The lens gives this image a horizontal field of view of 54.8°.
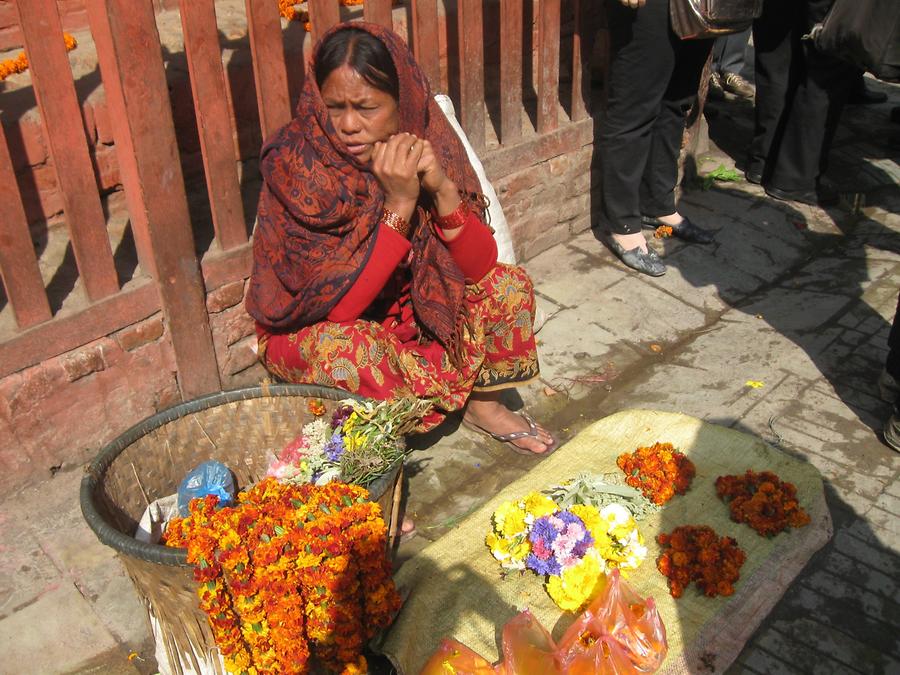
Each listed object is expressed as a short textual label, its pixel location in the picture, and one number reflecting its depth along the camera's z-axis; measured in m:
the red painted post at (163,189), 2.95
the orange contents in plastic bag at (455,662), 2.36
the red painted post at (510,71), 4.44
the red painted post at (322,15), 3.50
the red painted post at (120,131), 2.91
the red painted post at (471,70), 4.22
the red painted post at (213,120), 3.13
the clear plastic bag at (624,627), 2.47
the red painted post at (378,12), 3.74
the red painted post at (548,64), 4.65
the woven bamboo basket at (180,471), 2.31
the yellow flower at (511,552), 2.87
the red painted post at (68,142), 2.77
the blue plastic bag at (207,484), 2.77
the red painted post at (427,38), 3.94
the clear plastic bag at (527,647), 2.40
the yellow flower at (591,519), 2.89
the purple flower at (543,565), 2.78
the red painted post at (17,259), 2.87
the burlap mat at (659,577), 2.64
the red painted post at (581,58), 4.86
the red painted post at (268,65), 3.30
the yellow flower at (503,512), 2.96
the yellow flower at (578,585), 2.73
